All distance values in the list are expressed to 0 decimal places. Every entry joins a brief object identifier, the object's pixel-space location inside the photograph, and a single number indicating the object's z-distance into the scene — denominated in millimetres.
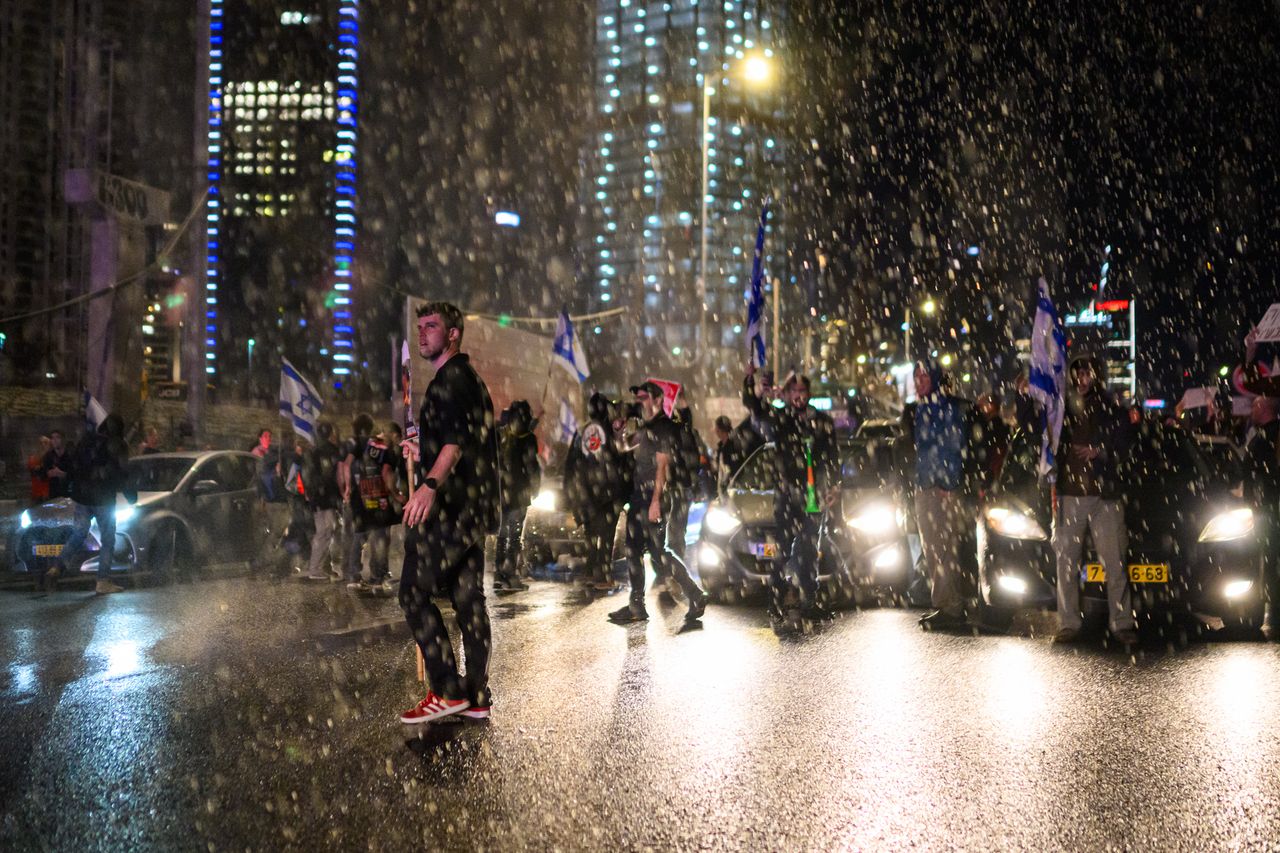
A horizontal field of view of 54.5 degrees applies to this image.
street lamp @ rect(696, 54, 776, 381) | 23594
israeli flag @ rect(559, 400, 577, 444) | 18067
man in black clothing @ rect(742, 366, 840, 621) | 9133
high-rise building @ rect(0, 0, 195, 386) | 48375
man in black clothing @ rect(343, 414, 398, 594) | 11133
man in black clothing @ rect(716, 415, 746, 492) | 11602
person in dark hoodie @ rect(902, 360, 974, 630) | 8797
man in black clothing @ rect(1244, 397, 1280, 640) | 9042
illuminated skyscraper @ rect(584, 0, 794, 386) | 180875
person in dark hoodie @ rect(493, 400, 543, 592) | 11656
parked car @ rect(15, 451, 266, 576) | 12023
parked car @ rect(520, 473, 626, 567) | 13641
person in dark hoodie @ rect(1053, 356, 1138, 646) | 7965
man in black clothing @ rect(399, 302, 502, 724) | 5621
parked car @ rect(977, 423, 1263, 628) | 8008
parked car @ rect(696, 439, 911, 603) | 9992
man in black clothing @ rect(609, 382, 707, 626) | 9195
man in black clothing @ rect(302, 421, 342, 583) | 12633
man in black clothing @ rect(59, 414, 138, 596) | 11438
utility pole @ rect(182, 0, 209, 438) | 19781
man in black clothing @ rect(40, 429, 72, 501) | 12469
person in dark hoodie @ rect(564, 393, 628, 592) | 10461
